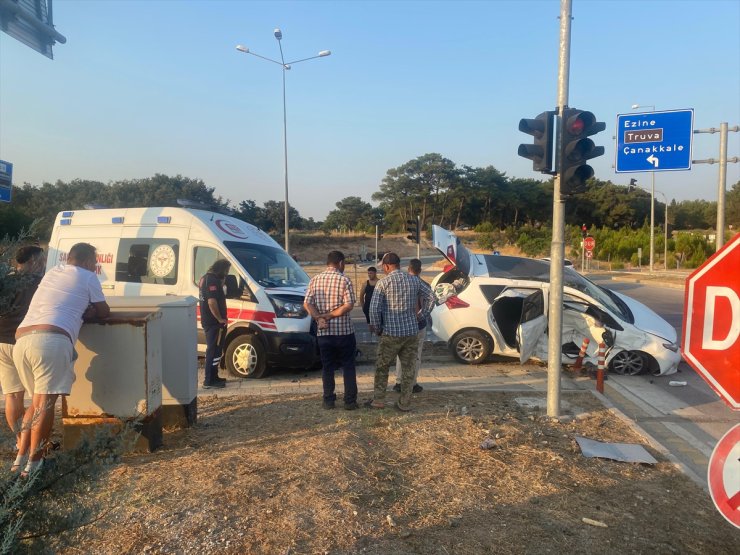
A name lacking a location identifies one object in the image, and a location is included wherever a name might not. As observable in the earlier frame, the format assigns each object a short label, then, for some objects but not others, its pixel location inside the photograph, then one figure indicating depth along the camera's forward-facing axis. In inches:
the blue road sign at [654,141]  668.1
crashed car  335.9
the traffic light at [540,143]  238.7
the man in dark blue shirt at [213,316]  279.6
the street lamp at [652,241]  1457.9
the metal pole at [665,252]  1755.7
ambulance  312.2
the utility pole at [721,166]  709.3
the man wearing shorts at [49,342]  154.1
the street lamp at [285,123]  828.9
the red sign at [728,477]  101.3
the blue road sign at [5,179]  300.0
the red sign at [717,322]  110.4
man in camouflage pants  235.8
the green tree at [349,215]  2999.5
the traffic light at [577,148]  231.9
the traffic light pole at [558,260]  239.6
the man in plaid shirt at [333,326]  235.0
